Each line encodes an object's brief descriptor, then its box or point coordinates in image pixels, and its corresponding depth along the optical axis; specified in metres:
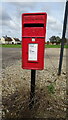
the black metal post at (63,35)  2.12
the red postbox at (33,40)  1.11
